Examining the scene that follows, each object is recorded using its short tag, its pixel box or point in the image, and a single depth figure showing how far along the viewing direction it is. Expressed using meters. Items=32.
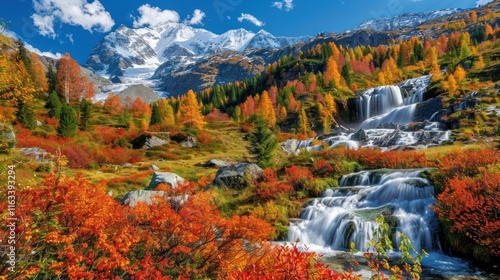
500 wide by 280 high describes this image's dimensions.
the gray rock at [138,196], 16.34
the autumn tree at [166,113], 89.70
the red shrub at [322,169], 25.29
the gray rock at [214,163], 46.91
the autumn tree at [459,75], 75.70
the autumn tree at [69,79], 89.00
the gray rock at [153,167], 42.81
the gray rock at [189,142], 67.25
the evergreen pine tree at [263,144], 35.66
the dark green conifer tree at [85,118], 66.00
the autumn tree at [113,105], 105.25
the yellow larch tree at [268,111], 94.31
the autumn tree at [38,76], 86.62
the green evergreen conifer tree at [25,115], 51.78
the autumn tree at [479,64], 86.07
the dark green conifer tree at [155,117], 80.56
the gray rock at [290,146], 62.31
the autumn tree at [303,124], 88.24
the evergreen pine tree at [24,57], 81.62
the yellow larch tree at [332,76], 113.24
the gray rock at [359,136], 54.43
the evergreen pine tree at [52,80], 86.88
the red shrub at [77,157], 42.88
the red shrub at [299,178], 22.70
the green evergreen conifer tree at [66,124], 54.31
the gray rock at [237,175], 25.06
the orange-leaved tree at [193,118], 84.96
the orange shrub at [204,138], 70.78
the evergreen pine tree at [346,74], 119.62
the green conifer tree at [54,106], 64.96
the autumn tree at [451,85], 69.31
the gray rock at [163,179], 23.94
